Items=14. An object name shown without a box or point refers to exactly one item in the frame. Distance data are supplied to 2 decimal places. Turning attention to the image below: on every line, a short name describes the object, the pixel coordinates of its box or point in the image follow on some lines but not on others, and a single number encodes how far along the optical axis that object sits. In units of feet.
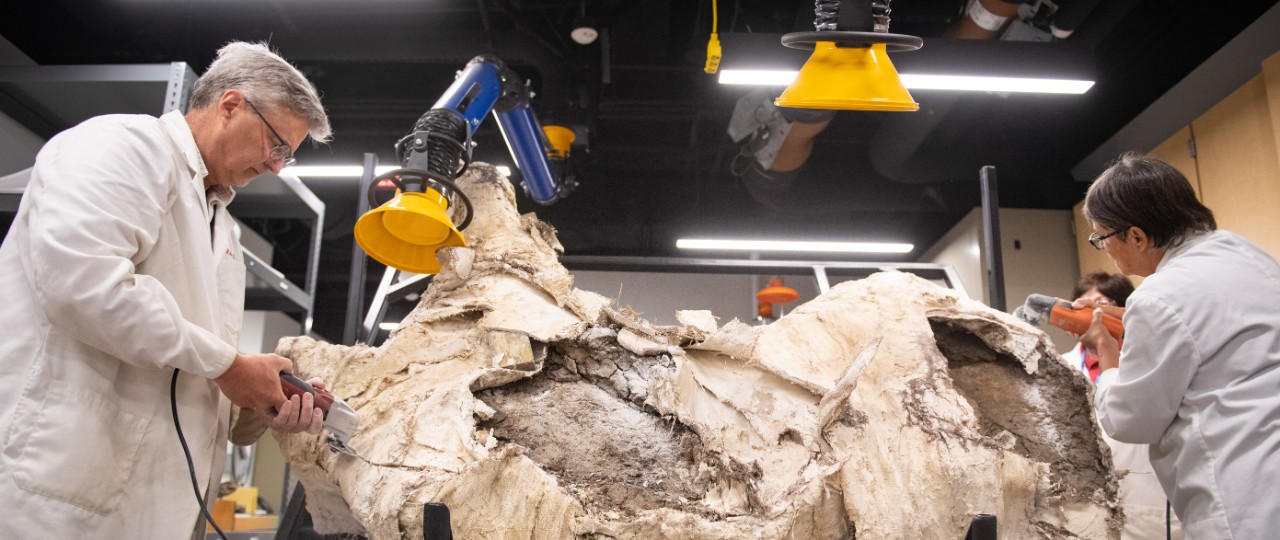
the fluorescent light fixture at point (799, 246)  24.67
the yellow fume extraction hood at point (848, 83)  9.75
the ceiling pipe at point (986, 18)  15.21
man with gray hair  5.08
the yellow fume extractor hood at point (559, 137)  16.96
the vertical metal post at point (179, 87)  9.10
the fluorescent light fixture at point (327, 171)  20.34
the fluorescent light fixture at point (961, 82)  14.70
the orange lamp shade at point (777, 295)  15.85
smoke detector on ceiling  16.90
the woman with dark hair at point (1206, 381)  6.18
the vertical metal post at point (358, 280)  9.51
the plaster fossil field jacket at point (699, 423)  5.63
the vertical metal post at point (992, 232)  10.69
